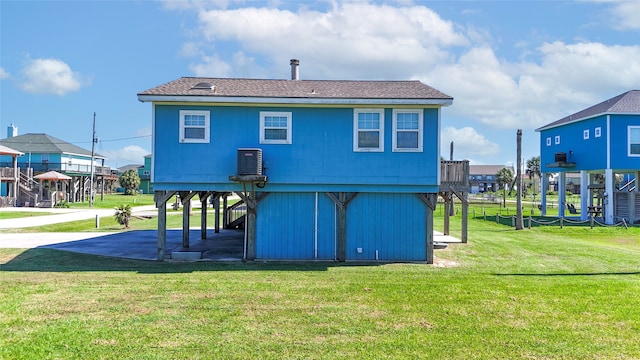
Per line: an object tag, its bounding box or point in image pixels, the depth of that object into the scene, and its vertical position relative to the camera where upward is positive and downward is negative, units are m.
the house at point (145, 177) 77.44 +1.40
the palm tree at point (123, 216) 22.55 -1.59
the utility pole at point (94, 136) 48.42 +5.33
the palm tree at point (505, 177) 89.74 +2.39
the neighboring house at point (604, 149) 25.27 +2.44
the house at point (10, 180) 37.44 +0.31
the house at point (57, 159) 48.53 +2.84
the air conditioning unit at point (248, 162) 12.22 +0.66
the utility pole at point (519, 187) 23.53 +0.09
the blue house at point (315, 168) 12.98 +0.54
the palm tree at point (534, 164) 91.27 +5.43
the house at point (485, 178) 113.09 +2.50
